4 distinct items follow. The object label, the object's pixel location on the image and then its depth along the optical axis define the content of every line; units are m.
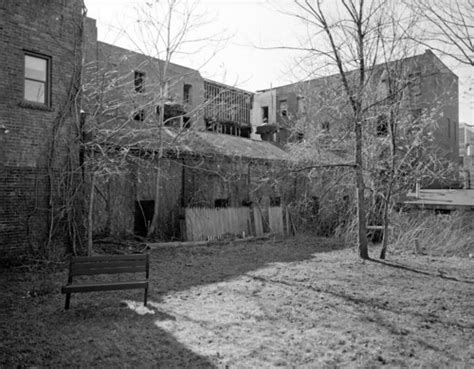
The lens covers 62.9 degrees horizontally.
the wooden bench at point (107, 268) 6.13
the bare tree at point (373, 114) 10.47
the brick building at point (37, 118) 9.42
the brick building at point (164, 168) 12.87
